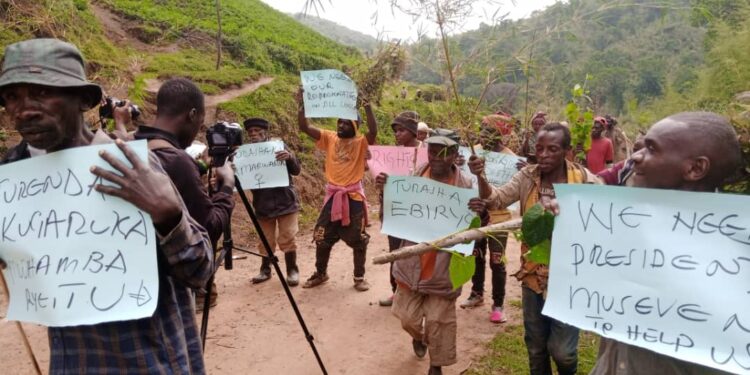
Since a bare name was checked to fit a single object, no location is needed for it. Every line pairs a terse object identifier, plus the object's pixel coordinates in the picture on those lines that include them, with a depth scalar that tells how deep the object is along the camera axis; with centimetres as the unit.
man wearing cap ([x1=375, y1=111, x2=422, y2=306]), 482
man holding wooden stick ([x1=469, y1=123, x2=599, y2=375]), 284
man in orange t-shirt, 515
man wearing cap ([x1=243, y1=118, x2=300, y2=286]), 534
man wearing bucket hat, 134
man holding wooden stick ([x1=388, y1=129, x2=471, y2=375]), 327
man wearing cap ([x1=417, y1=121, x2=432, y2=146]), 593
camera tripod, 245
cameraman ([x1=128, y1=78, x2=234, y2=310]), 201
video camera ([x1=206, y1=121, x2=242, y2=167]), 244
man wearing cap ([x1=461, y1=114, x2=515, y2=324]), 429
